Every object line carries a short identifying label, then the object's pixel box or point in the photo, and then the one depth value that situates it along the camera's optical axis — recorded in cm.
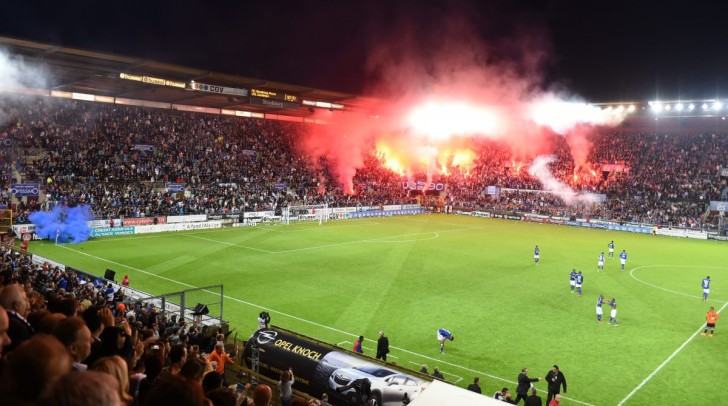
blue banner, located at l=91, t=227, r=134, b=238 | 3541
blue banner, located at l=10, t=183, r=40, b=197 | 3438
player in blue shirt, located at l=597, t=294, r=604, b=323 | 1928
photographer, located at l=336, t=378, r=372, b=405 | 1039
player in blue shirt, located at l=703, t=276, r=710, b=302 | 2273
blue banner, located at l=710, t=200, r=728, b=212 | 4788
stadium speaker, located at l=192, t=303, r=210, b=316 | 1521
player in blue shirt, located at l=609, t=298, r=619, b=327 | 1889
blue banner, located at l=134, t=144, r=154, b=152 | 4662
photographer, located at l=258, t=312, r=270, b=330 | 1503
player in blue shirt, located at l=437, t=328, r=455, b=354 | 1541
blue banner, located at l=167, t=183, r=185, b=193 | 4356
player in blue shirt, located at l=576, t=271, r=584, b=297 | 2323
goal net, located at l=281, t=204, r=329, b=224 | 4785
